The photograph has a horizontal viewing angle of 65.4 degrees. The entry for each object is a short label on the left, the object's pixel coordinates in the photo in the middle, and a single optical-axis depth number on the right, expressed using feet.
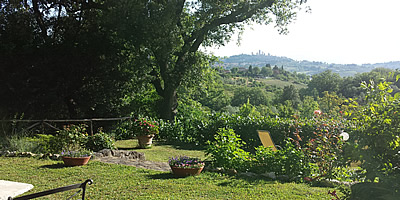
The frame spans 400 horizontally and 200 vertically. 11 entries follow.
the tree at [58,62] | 36.73
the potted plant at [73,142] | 22.66
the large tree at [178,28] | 38.88
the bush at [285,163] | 19.79
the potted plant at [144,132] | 34.71
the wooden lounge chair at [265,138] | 28.40
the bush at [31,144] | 26.84
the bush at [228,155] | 21.34
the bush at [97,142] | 28.71
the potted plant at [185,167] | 19.77
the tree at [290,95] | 192.40
